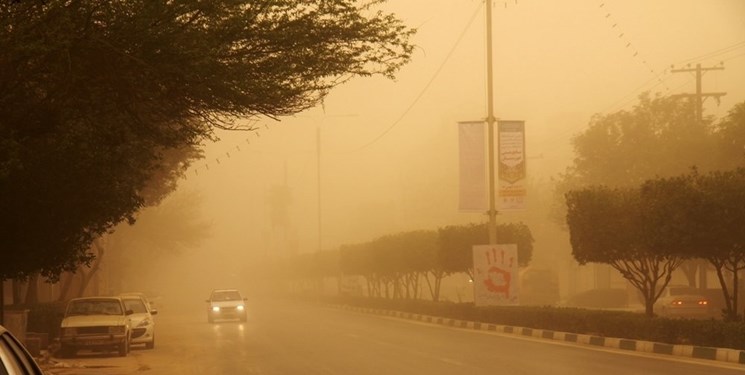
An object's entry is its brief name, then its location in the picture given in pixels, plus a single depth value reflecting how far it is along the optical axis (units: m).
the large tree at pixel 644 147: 56.78
